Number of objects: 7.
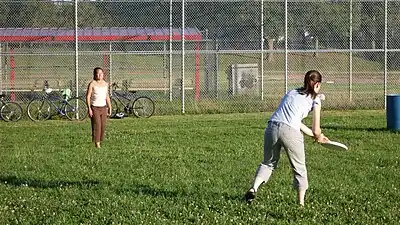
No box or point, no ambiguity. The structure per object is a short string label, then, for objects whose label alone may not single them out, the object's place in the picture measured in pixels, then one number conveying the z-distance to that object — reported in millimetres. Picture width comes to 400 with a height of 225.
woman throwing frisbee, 8602
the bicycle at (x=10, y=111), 21788
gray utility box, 26141
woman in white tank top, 14914
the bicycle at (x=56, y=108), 22172
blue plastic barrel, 17266
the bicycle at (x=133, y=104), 22734
